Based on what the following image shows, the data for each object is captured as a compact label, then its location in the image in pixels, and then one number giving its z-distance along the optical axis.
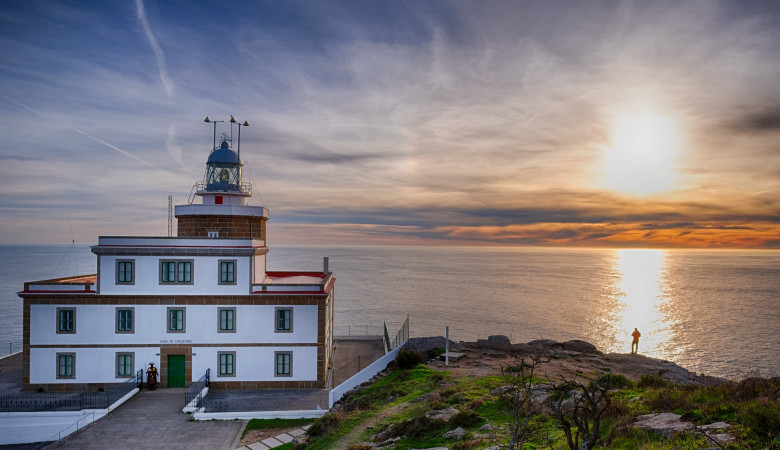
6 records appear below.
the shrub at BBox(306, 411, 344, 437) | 16.19
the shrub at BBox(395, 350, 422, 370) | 24.14
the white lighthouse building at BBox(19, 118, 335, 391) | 23.42
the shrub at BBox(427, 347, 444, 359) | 26.19
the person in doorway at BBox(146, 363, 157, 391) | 23.66
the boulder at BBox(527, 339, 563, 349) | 30.36
